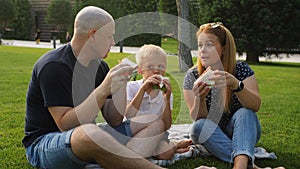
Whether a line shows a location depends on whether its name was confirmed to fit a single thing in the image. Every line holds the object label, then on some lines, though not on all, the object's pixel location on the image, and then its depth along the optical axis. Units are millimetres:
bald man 2576
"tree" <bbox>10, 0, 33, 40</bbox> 36438
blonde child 3232
